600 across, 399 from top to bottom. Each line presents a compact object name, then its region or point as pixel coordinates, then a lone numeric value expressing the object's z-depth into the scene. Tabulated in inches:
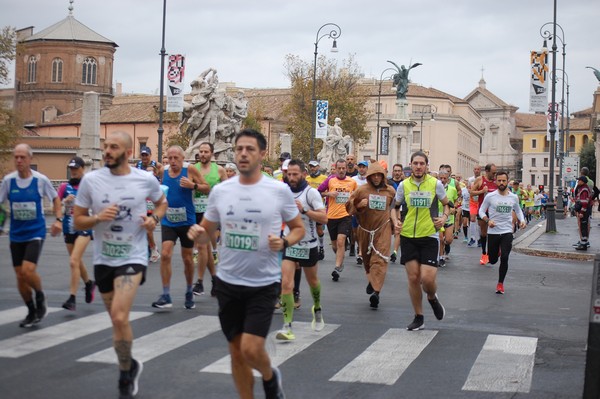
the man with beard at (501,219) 601.3
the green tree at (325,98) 3277.6
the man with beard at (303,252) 420.2
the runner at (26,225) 412.5
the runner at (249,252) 259.0
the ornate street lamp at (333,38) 2085.4
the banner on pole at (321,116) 2107.5
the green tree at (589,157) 4466.0
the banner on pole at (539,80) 1323.8
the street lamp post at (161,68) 1527.6
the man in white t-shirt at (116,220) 298.4
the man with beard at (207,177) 529.7
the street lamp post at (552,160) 1346.0
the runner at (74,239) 467.2
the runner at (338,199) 685.9
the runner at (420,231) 443.8
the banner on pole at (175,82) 1384.1
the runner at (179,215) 482.3
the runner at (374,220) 526.0
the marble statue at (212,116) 1596.9
